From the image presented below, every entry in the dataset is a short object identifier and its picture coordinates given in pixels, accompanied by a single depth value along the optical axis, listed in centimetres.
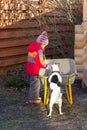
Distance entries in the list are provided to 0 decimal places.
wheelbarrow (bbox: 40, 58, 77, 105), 732
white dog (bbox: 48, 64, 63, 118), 674
